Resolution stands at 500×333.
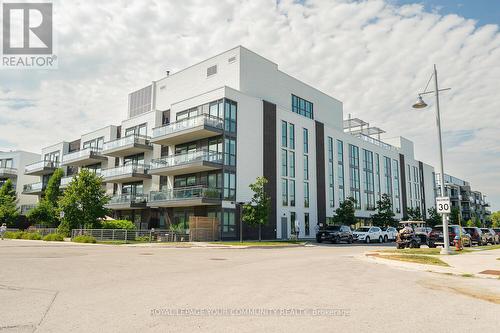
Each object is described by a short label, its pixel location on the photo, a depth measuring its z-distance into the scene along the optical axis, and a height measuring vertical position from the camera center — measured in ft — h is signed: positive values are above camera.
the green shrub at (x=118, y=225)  121.47 -1.20
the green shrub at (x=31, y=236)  120.47 -4.49
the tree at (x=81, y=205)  119.34 +4.61
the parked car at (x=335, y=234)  120.88 -3.80
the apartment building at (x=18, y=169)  230.48 +29.73
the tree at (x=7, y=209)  174.29 +5.15
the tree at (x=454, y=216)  276.02 +4.00
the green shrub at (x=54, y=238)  111.75 -4.74
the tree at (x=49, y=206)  161.99 +6.08
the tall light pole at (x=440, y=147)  67.05 +13.14
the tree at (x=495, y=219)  440.86 +3.15
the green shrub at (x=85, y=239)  102.89 -4.61
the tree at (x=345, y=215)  155.43 +2.53
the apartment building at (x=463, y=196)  373.40 +24.72
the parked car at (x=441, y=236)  88.89 -3.25
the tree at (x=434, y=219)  223.51 +1.50
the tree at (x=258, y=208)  110.15 +3.67
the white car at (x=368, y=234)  132.36 -4.17
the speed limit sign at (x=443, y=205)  66.13 +2.78
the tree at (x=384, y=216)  182.60 +2.62
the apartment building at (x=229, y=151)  118.62 +25.45
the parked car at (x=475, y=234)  106.01 -3.22
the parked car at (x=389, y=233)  140.87 -4.05
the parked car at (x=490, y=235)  121.90 -4.16
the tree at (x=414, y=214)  216.74 +4.12
